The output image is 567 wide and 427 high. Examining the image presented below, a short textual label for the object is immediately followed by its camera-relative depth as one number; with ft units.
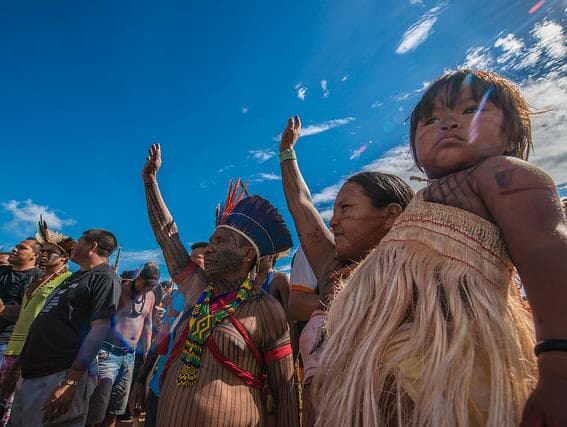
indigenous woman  5.57
